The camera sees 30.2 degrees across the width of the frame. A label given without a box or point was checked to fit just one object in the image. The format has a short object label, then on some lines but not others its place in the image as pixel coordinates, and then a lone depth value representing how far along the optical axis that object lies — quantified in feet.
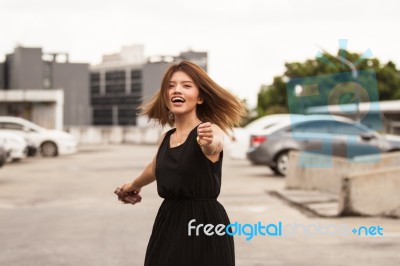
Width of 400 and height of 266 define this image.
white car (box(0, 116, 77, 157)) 97.81
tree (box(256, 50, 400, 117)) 259.60
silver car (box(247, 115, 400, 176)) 59.49
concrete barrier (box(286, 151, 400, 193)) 43.73
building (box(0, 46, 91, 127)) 354.54
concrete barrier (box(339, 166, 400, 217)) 32.78
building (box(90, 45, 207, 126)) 585.63
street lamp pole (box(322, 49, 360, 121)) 88.65
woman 11.25
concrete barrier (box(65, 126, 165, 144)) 174.09
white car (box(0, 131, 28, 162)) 77.71
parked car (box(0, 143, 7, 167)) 54.70
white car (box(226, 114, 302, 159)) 70.65
